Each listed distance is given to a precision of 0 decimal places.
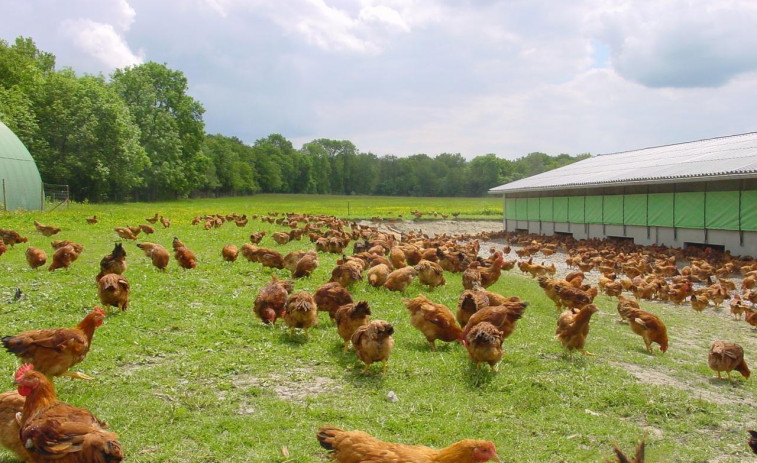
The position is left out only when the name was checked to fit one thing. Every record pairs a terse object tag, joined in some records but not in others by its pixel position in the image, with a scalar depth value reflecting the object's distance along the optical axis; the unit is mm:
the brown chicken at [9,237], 17884
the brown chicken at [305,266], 14391
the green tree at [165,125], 67250
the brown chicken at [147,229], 23234
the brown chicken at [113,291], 9672
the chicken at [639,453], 3769
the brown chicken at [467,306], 10162
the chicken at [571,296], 12500
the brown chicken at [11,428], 4902
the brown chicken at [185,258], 14867
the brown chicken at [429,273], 14500
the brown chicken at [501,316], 9062
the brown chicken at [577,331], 9422
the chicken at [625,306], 11547
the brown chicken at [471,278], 14023
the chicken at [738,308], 15422
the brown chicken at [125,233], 21953
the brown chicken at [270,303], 9827
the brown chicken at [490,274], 15406
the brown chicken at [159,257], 14297
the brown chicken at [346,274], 12750
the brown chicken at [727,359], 8891
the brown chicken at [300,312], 9102
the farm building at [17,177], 34531
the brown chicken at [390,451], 4473
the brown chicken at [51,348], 6371
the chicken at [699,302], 16109
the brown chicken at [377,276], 13680
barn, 26484
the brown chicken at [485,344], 7863
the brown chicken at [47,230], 21516
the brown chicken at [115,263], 12125
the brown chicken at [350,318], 8531
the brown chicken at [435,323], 9116
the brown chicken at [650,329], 10500
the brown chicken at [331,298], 10164
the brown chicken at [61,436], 4461
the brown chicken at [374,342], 7566
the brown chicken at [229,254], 16719
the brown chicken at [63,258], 13727
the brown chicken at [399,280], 13422
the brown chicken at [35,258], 13922
